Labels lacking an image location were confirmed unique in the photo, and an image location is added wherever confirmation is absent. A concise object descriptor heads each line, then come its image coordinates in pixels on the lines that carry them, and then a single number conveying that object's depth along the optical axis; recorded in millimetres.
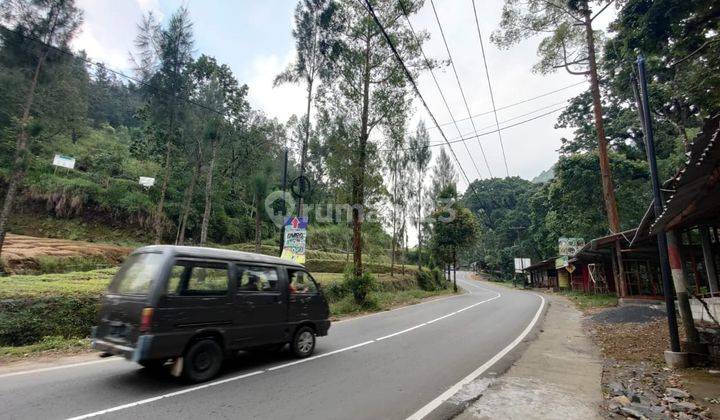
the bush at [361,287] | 16484
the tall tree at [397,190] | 29638
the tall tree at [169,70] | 19859
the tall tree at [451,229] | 34781
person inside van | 7173
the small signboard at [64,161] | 23984
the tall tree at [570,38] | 17312
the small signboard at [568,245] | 27078
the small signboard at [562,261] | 29603
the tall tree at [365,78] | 17312
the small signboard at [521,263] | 50594
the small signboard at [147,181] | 26300
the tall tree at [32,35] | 16016
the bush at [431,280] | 34750
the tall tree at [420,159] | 33534
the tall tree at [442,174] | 38969
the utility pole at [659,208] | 6973
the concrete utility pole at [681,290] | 7004
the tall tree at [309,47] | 18781
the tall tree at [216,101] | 22078
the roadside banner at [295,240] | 13836
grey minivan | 4900
